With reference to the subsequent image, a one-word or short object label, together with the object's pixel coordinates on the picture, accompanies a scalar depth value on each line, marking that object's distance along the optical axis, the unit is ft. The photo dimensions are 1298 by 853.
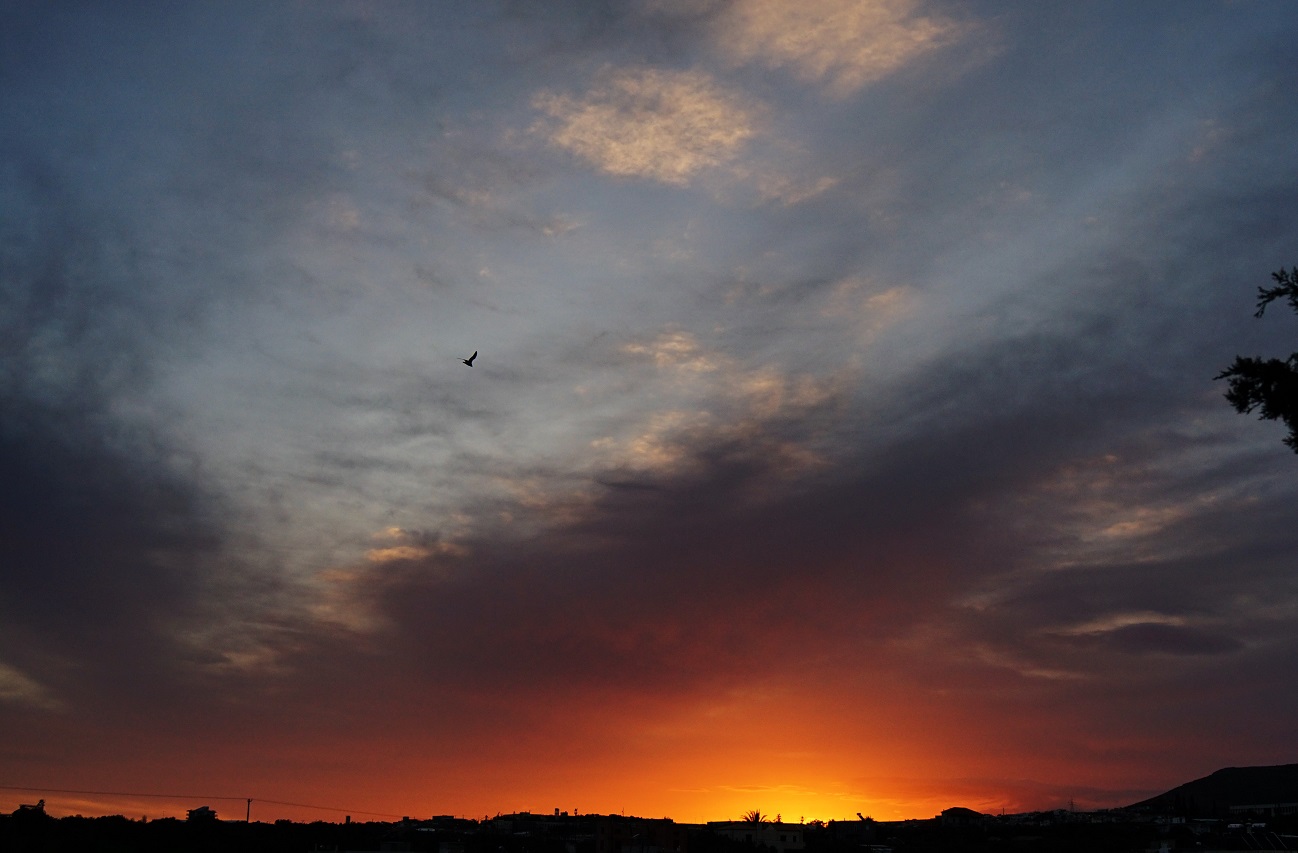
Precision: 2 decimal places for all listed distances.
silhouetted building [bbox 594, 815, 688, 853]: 564.02
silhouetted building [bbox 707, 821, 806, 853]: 626.64
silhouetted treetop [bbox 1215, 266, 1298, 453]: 106.52
